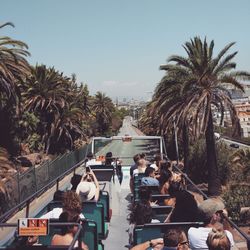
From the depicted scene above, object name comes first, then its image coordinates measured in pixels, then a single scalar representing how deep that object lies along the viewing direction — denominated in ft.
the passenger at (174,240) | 14.32
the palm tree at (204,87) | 70.74
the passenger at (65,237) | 15.71
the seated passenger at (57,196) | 22.53
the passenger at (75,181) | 24.61
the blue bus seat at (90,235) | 17.89
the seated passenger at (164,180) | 25.09
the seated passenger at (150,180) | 26.17
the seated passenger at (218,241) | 12.69
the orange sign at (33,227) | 12.80
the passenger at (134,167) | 30.49
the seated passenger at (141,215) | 17.38
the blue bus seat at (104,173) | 34.42
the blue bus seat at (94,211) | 21.70
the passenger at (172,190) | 21.58
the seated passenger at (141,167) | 32.55
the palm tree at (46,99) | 120.57
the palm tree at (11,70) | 76.38
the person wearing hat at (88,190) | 22.45
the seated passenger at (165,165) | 27.44
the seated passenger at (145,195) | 20.48
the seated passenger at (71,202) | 16.74
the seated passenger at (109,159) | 42.68
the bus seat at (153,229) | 16.70
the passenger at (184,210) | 18.31
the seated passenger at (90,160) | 41.98
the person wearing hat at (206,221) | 15.61
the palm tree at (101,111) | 290.76
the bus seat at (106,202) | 25.34
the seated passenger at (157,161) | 34.58
